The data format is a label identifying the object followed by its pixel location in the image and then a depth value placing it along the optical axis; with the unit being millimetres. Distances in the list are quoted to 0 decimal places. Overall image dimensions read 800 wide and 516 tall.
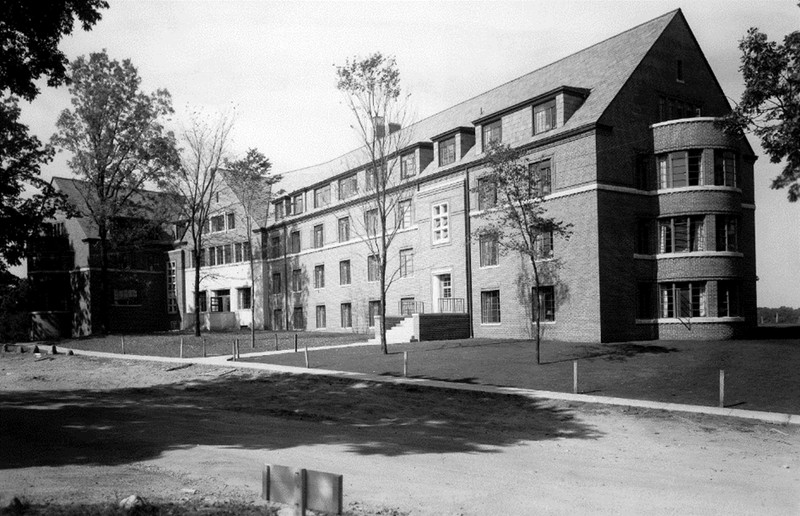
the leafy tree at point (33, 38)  15148
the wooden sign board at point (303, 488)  5195
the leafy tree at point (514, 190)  26266
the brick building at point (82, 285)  55938
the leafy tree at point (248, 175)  44278
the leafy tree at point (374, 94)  31188
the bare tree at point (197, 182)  44109
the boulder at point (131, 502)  7798
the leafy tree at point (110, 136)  45344
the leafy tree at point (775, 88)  20406
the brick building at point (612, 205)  31062
